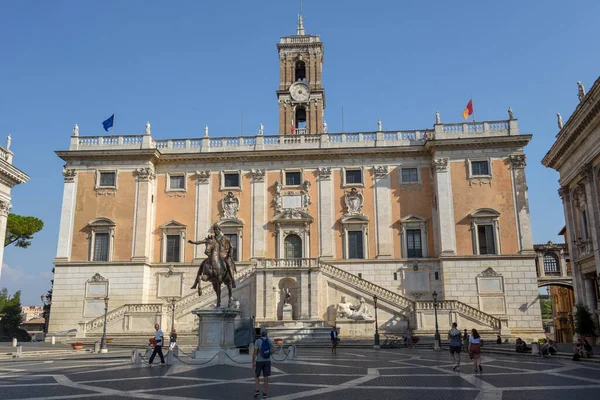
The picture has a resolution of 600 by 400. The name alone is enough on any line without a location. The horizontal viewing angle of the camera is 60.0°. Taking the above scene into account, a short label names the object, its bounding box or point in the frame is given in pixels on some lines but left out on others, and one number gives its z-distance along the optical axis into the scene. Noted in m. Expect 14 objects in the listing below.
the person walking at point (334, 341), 23.98
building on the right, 25.48
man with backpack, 10.66
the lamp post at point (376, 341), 27.41
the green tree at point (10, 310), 52.75
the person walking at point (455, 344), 16.26
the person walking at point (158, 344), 17.67
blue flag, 39.72
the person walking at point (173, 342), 19.26
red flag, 38.41
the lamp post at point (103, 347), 26.33
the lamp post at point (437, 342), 26.38
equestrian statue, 18.73
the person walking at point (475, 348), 15.57
